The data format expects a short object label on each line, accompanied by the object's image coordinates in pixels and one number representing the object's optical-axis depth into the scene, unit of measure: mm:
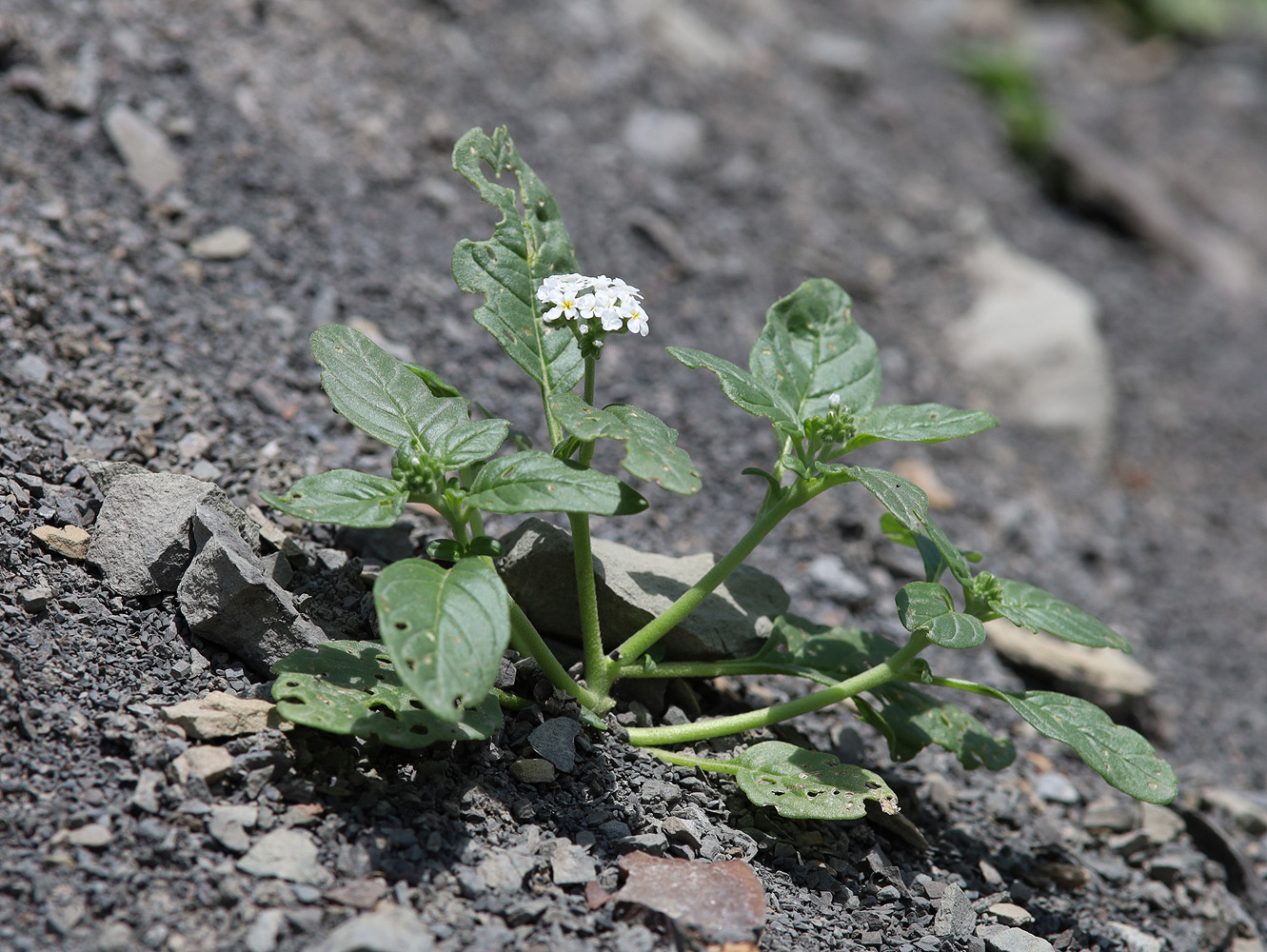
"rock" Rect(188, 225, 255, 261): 3934
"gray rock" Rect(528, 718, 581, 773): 2635
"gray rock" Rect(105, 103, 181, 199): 4043
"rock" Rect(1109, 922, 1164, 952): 2910
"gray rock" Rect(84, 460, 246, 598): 2693
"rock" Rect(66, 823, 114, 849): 2111
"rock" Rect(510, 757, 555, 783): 2586
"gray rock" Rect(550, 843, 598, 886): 2357
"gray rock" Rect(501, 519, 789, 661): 2895
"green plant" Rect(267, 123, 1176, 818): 2252
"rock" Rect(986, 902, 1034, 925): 2758
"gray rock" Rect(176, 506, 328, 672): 2588
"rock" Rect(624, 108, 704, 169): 5625
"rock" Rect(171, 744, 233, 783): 2277
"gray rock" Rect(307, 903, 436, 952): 1964
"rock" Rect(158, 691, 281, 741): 2367
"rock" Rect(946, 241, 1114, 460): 5469
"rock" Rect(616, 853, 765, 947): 2281
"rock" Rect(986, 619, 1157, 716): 3980
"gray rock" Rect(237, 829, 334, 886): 2150
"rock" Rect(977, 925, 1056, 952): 2604
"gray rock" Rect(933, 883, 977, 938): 2627
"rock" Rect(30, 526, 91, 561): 2693
